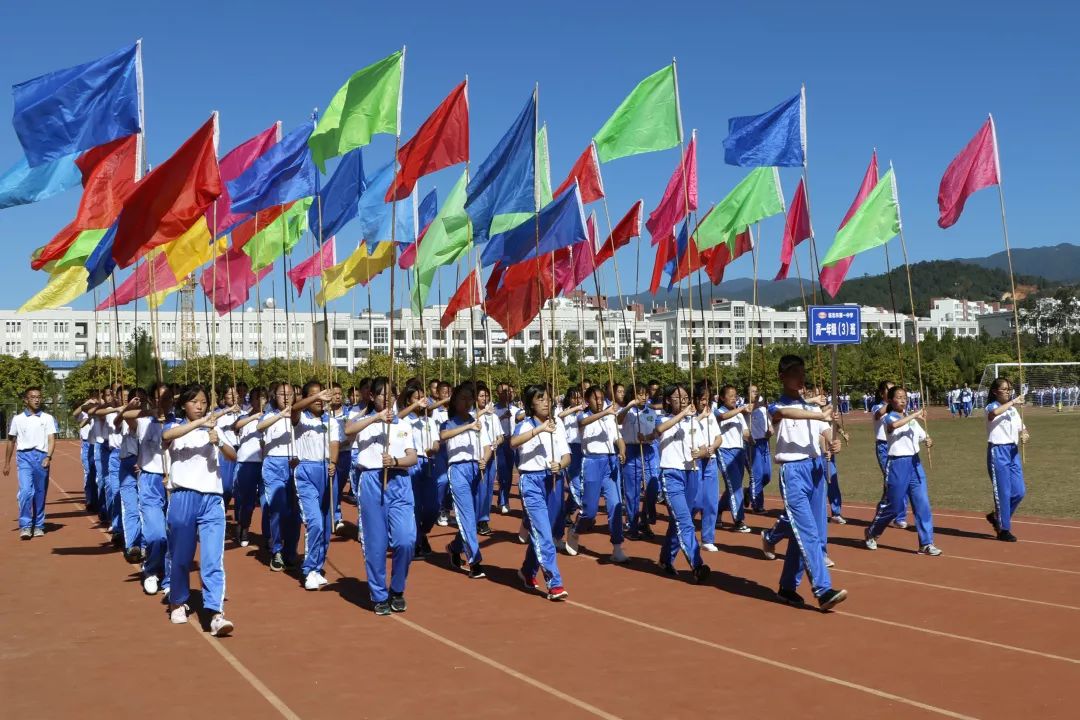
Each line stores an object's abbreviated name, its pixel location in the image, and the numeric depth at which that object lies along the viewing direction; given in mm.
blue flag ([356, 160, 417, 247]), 15742
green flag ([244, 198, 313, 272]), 17547
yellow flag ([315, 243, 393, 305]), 17594
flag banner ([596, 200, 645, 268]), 17203
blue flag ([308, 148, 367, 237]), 15172
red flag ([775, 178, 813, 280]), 16969
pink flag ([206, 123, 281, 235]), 15258
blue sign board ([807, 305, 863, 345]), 20484
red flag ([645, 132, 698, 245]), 15648
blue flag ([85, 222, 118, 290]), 13078
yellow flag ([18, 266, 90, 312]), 16141
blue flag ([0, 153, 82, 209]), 12782
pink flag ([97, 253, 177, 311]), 17328
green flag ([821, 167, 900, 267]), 14320
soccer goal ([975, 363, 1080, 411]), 59781
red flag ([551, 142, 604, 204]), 15930
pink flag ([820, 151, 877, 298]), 17094
